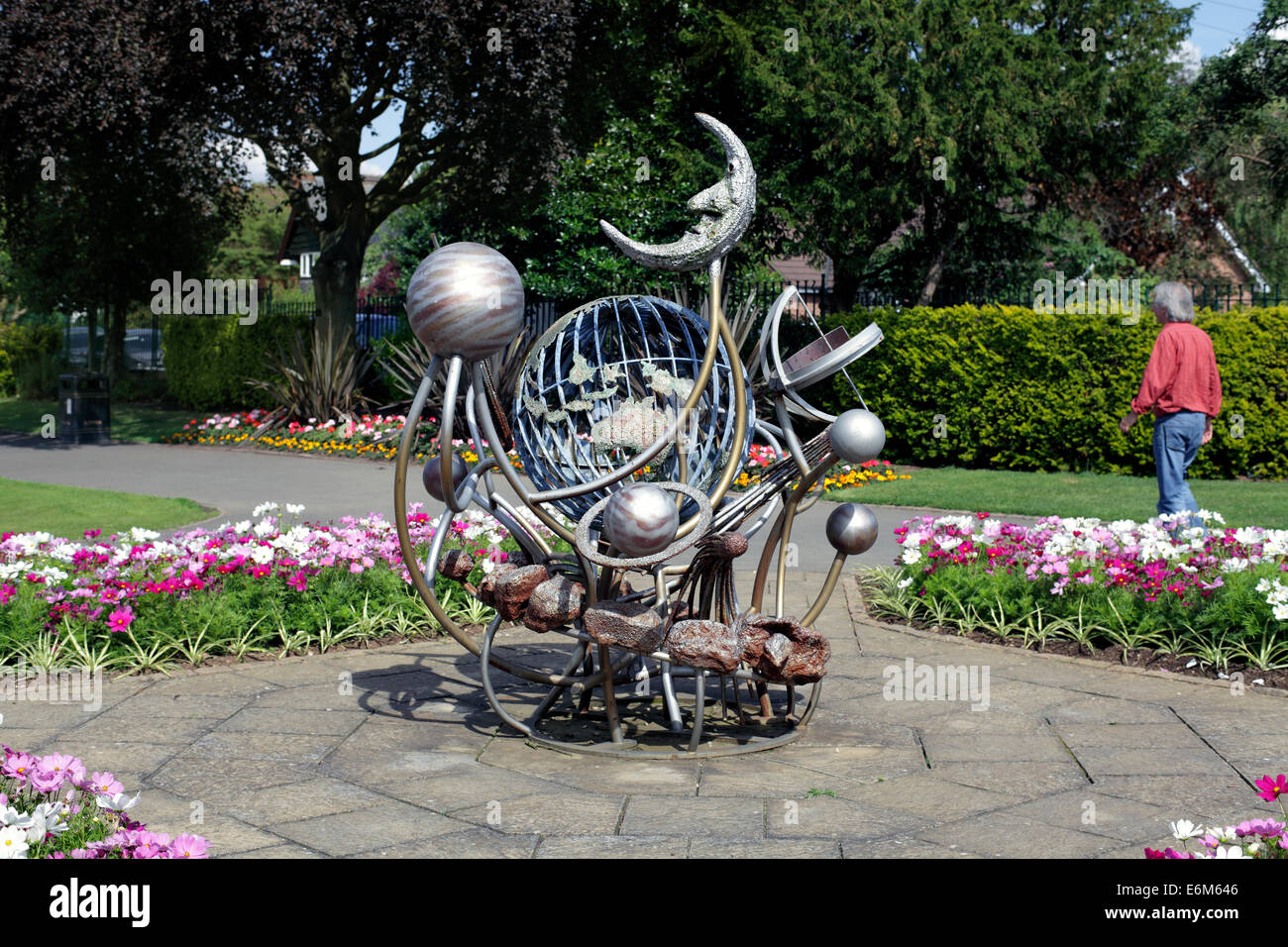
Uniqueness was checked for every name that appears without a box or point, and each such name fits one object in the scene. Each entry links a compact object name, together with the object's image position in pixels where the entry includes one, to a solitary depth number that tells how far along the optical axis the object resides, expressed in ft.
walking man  27.48
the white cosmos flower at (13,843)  9.16
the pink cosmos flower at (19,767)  10.93
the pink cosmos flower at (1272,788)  9.93
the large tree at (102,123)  49.34
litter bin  60.59
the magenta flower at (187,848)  9.39
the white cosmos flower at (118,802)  10.27
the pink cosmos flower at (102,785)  10.78
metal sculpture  14.20
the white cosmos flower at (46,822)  9.50
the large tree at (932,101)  53.11
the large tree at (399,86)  51.42
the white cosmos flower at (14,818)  9.49
